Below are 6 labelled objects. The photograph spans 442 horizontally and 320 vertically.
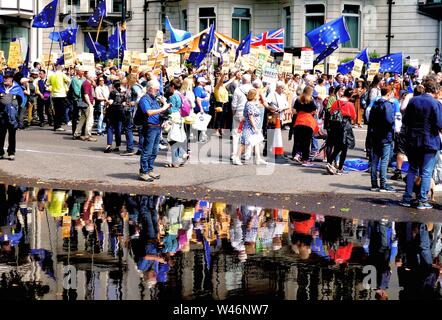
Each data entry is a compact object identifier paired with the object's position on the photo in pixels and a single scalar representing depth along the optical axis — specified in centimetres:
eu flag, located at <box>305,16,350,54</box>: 2420
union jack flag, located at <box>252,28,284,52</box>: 2827
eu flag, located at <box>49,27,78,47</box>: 2725
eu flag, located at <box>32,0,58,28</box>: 2555
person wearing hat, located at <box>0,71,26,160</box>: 1655
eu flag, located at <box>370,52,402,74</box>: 2744
